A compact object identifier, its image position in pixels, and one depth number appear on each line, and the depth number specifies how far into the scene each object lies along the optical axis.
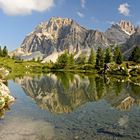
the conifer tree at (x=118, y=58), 81.07
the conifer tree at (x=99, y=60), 89.53
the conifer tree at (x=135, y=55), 81.01
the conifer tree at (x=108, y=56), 89.45
